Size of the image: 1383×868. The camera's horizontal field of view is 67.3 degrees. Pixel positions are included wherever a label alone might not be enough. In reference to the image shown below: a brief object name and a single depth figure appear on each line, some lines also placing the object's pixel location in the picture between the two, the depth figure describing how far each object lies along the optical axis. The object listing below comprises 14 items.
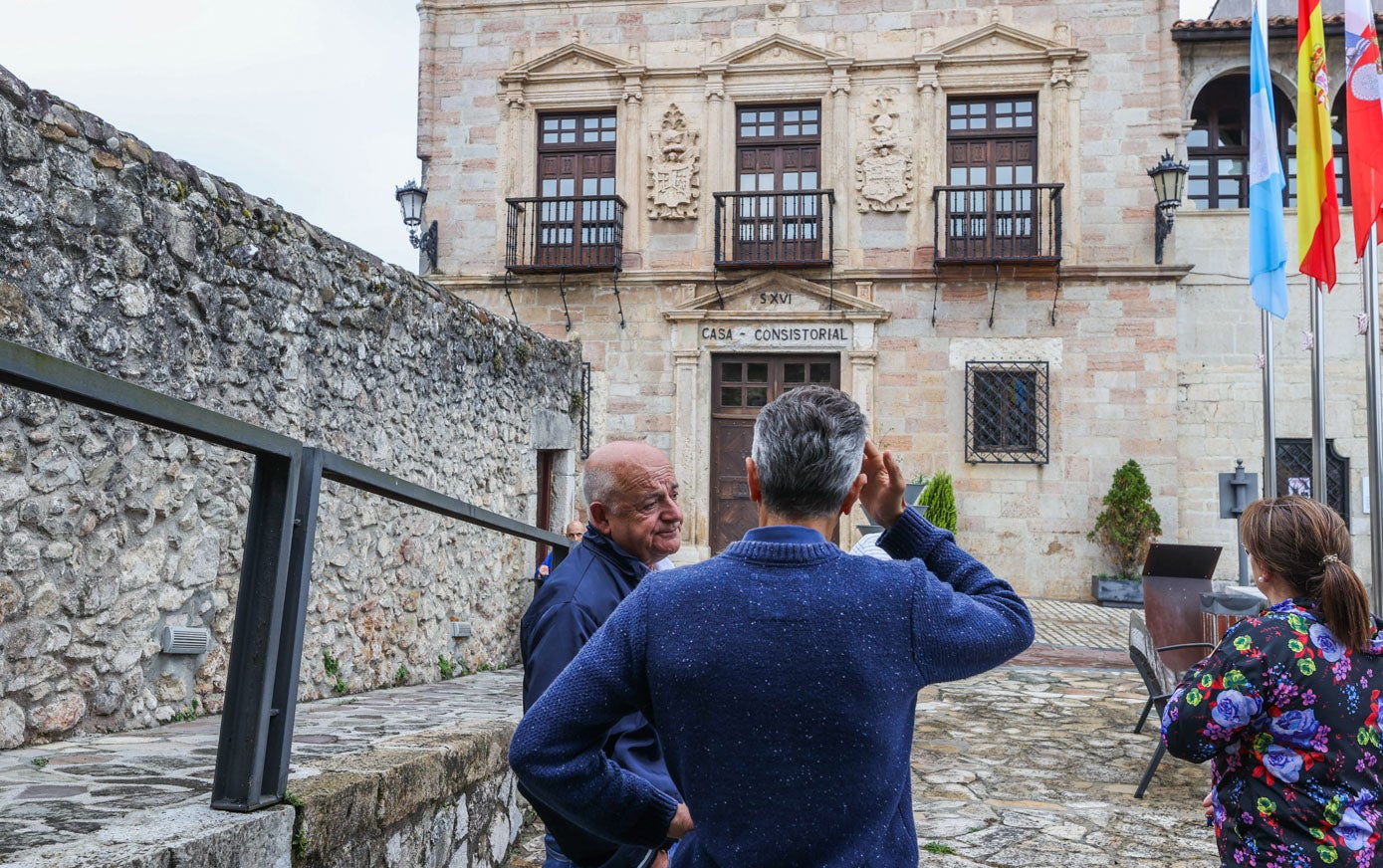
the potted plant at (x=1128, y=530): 12.37
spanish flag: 6.66
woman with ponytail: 2.09
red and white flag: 5.93
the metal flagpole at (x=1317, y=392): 6.66
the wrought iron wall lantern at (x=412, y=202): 13.26
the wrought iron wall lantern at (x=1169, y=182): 12.39
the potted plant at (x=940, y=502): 12.19
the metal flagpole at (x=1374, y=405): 5.34
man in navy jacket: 1.83
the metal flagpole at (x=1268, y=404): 7.65
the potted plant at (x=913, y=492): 10.52
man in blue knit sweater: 1.32
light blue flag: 7.58
